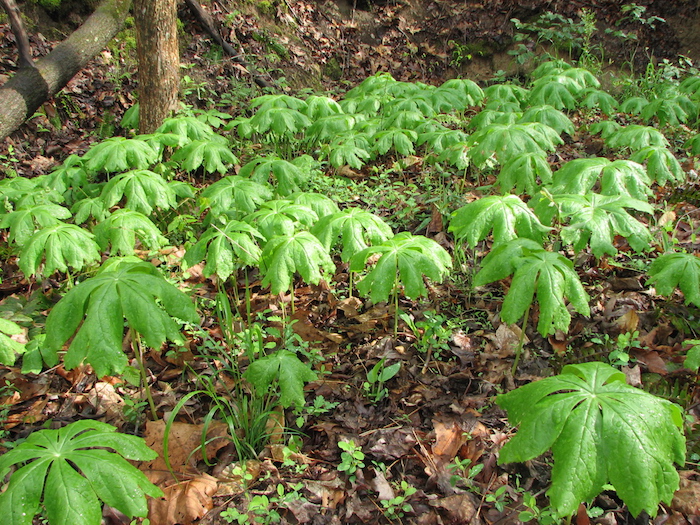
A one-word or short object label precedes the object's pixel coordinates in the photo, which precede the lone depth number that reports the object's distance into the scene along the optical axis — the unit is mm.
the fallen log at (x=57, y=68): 4426
